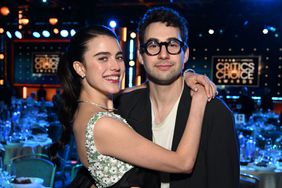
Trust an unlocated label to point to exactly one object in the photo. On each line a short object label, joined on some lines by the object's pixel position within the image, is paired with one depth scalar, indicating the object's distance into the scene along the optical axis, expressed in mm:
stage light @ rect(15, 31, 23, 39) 13034
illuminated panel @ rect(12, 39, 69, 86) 17156
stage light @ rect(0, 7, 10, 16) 10711
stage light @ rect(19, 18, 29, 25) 12467
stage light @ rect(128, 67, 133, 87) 12852
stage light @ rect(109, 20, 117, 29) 11769
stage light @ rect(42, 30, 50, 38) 13031
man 1789
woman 1797
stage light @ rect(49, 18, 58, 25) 12227
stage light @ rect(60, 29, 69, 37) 12602
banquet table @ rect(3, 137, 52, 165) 5586
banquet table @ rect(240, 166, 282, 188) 4285
